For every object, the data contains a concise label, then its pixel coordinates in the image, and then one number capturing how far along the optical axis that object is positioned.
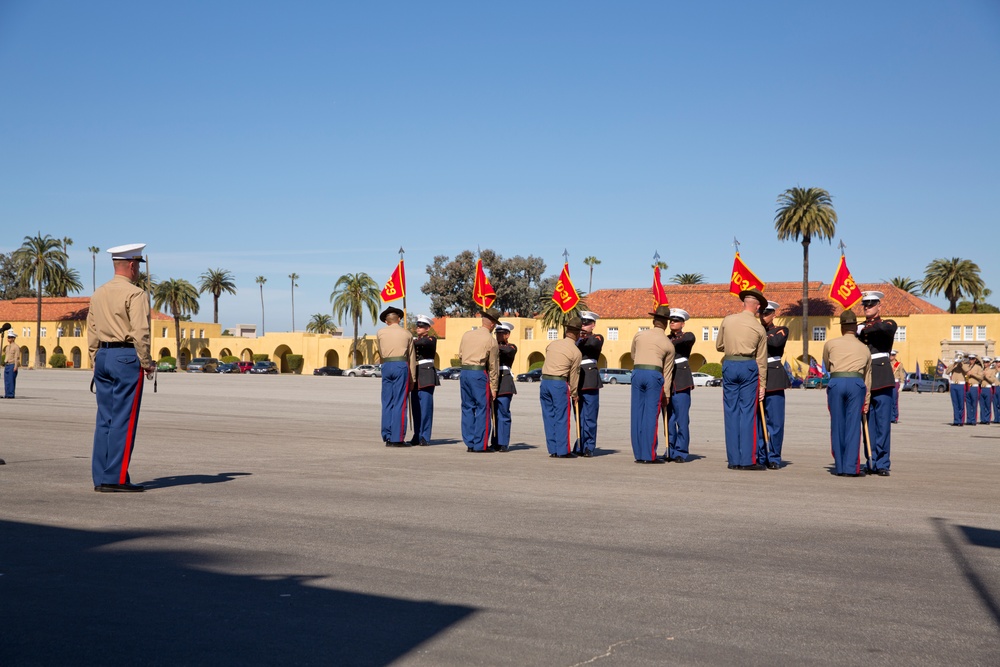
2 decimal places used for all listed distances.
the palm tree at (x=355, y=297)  111.66
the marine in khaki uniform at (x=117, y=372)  9.04
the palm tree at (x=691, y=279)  121.56
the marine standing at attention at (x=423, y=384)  15.35
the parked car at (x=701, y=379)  79.19
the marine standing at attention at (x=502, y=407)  15.03
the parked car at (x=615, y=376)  81.81
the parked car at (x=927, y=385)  69.88
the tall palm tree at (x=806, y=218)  87.12
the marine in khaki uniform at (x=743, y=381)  12.46
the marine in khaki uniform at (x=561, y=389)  13.85
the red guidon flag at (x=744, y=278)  17.77
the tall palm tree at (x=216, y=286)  134.00
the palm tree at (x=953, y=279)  98.06
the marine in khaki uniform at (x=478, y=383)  14.61
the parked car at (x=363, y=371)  97.12
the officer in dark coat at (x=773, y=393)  12.79
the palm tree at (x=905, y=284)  107.12
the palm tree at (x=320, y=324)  147.00
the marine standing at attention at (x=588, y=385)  14.45
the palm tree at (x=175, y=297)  119.50
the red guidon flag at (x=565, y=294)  20.39
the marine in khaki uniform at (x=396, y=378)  14.88
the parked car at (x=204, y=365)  104.88
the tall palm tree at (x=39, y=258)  118.75
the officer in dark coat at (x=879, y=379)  11.97
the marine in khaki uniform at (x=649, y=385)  13.19
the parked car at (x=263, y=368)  103.52
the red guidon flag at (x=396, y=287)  23.64
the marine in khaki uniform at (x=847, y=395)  11.73
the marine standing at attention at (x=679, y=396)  13.66
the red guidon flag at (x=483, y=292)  19.69
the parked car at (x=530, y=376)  84.78
